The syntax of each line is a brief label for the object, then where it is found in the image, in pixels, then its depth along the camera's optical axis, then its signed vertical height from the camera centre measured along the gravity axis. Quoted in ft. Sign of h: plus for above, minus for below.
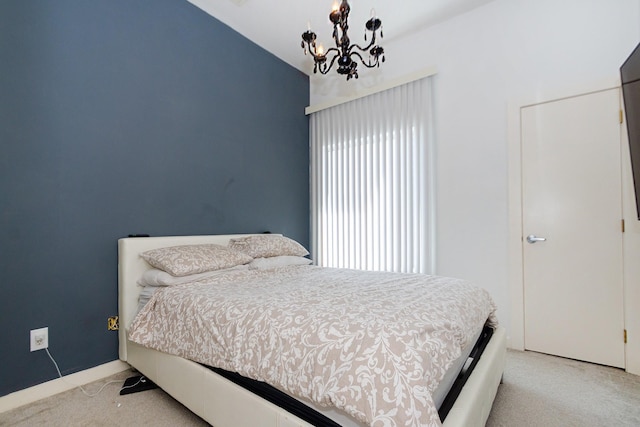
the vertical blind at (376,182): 9.93 +1.25
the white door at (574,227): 7.17 -0.35
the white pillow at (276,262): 7.77 -1.29
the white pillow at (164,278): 6.17 -1.32
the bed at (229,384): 3.60 -2.51
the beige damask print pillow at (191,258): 6.29 -0.96
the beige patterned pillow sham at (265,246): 8.20 -0.87
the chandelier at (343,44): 5.43 +3.60
